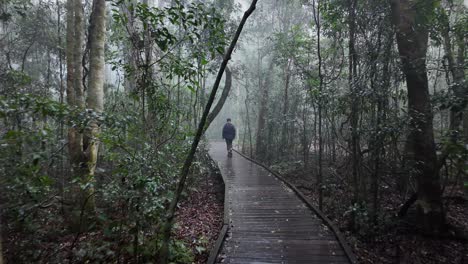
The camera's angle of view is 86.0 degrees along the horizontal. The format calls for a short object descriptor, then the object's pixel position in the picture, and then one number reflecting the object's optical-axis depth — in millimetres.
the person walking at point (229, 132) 13586
